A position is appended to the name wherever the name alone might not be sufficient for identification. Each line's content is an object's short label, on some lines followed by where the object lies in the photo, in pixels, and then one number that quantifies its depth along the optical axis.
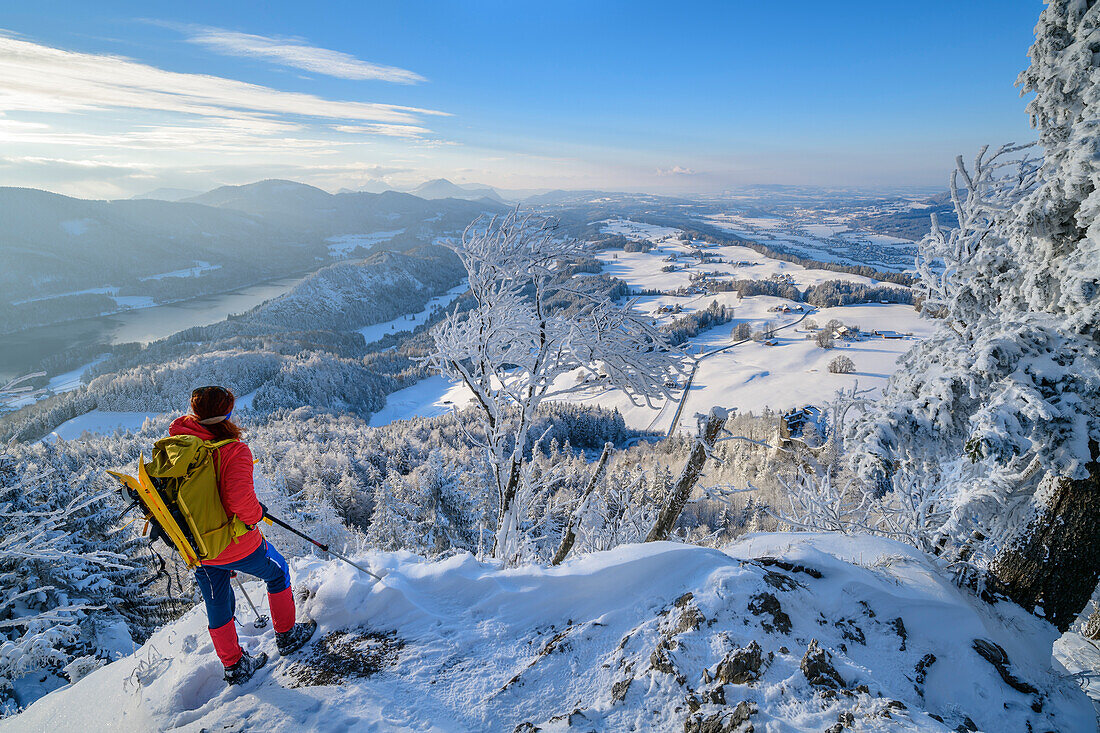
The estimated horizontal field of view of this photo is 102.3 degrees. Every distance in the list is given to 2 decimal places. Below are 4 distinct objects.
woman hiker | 3.55
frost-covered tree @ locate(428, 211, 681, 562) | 6.86
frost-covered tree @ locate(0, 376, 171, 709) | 6.66
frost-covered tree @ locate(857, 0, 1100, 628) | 3.35
